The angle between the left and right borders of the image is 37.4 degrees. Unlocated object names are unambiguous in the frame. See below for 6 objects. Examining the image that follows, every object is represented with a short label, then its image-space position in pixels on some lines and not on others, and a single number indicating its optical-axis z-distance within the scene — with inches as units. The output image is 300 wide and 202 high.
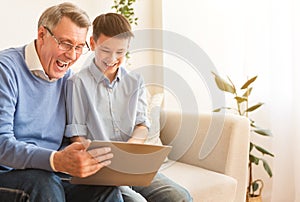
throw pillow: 68.7
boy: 56.2
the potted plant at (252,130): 94.0
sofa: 70.7
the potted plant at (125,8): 96.5
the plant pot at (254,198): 95.2
